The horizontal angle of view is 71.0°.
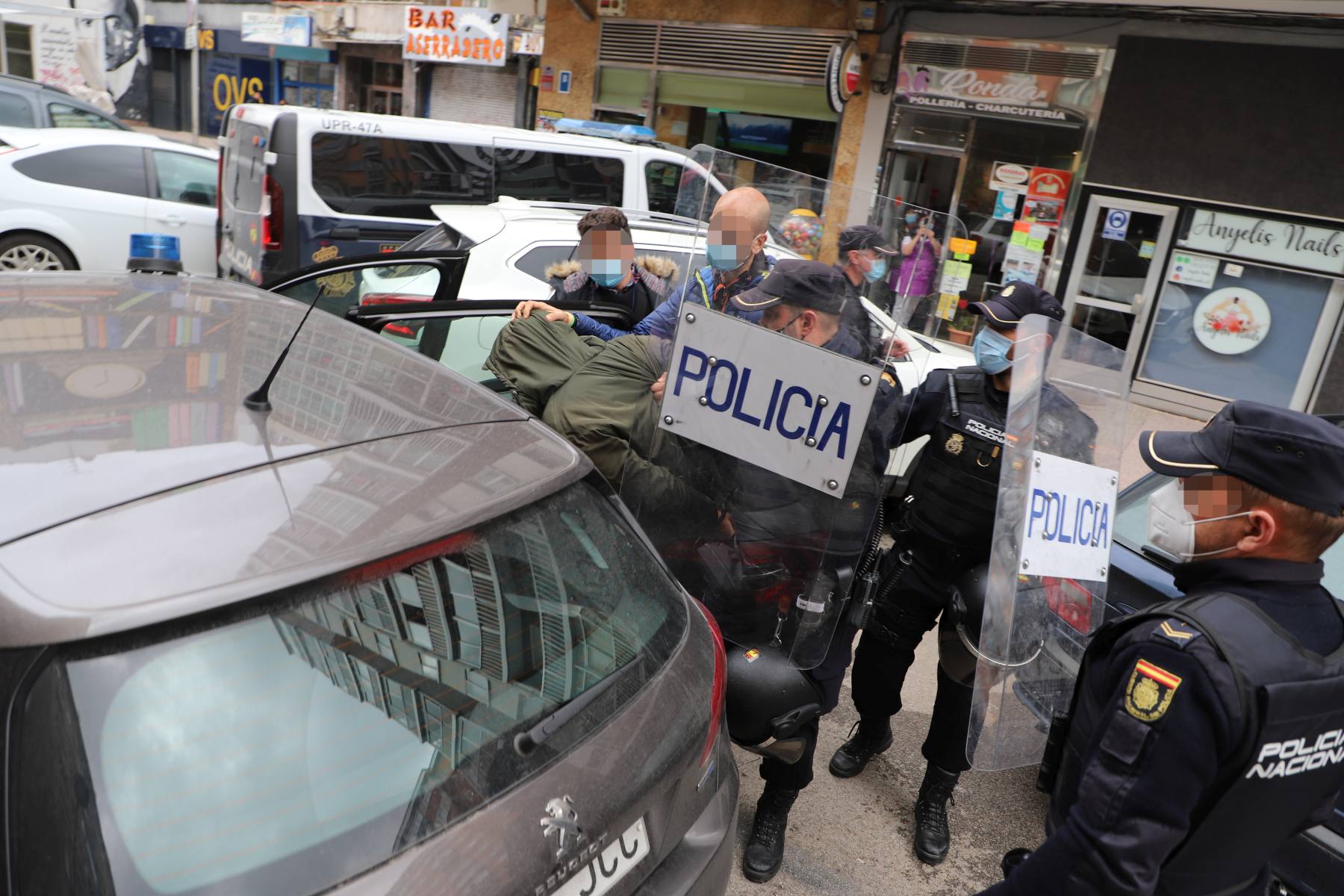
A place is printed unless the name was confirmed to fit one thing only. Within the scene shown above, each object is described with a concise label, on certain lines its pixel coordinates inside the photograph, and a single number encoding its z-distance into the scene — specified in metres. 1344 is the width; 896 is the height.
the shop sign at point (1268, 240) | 8.71
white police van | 7.09
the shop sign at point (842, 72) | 11.15
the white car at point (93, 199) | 8.08
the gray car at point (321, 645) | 1.33
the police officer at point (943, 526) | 2.94
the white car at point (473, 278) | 3.79
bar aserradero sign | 16.30
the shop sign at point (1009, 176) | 10.45
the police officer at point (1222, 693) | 1.56
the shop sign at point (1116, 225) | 9.75
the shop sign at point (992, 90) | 9.89
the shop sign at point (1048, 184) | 10.16
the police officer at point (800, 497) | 2.37
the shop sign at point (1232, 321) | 9.23
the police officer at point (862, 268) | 2.34
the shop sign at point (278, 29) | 20.30
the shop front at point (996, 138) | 9.96
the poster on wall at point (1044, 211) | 10.23
